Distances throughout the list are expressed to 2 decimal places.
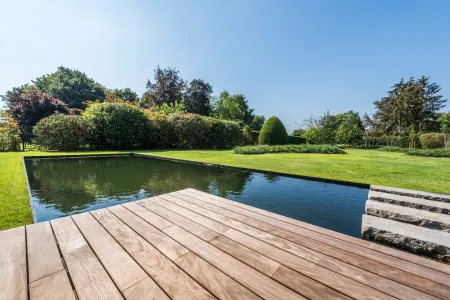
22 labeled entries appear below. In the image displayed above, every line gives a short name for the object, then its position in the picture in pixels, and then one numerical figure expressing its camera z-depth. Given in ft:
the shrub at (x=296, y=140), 67.01
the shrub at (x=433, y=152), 33.84
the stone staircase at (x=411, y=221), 5.84
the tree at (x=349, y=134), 58.54
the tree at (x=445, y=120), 60.86
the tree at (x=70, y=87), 85.92
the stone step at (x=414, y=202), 8.15
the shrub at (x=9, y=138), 35.09
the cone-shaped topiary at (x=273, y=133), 51.29
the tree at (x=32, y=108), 52.60
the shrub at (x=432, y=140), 48.26
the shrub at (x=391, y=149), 44.78
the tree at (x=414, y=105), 74.84
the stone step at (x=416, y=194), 9.38
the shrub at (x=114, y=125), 40.44
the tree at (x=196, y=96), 84.38
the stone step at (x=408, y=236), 5.62
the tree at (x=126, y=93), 110.11
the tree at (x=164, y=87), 78.59
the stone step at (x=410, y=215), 6.92
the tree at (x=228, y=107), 95.61
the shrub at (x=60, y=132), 35.78
